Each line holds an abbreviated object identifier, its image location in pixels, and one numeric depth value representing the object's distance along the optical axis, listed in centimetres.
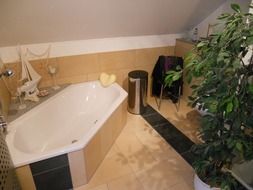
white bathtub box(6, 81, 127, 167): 153
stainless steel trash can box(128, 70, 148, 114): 264
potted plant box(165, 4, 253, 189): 99
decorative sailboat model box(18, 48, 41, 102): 212
